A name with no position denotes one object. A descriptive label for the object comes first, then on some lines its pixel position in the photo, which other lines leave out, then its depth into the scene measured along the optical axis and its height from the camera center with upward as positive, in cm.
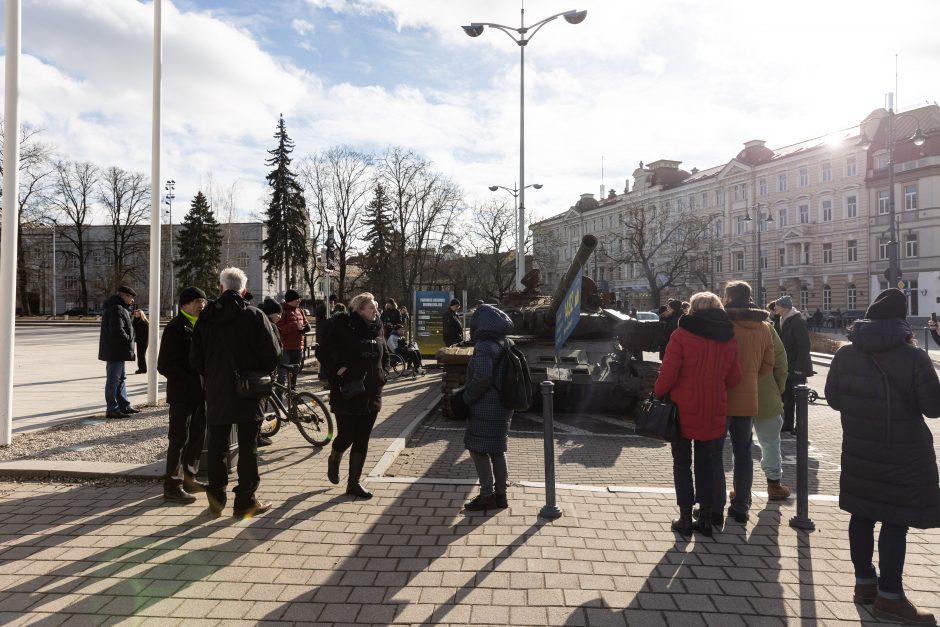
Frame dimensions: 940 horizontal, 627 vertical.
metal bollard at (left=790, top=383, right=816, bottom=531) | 488 -115
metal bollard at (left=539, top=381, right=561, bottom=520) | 504 -114
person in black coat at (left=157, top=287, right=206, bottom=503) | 545 -82
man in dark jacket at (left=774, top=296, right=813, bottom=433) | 847 -42
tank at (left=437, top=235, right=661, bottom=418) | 940 -69
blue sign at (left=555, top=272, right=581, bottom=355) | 810 -2
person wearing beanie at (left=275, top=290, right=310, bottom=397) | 1039 -29
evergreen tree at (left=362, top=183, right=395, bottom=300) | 4788 +571
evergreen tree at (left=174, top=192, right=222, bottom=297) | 5956 +627
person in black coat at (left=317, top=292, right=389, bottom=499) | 543 -50
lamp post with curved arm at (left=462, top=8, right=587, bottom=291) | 2159 +943
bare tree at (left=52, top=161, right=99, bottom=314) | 5882 +1033
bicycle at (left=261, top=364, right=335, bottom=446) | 755 -119
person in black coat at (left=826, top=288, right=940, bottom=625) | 350 -75
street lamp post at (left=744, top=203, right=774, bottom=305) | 3994 +668
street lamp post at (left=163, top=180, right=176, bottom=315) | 5647 +1017
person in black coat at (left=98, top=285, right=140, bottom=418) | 902 -48
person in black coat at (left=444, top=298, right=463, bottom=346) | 1486 -34
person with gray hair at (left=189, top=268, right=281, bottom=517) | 496 -42
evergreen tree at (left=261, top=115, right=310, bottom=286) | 4712 +675
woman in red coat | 466 -53
